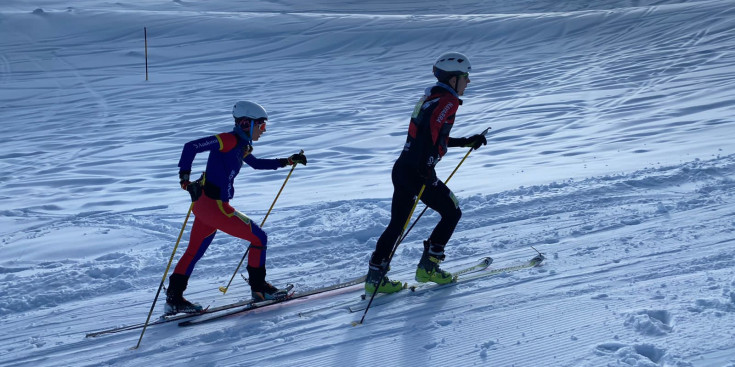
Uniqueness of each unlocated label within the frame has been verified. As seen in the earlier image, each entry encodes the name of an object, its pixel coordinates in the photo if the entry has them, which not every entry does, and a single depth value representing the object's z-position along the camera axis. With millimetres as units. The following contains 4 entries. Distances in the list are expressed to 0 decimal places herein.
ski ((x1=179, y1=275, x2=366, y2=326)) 4898
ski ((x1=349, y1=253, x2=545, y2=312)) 5281
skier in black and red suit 4688
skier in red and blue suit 4555
